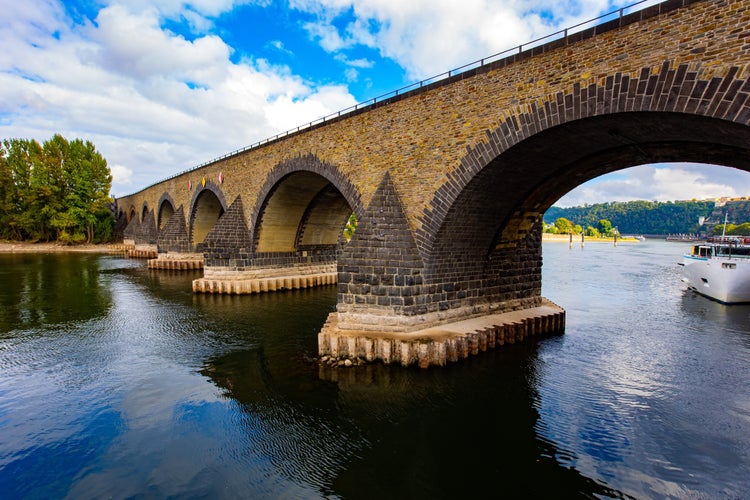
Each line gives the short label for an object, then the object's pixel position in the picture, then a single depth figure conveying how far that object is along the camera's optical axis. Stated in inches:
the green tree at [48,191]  2402.8
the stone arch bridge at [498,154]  295.1
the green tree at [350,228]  2213.3
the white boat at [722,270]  885.2
